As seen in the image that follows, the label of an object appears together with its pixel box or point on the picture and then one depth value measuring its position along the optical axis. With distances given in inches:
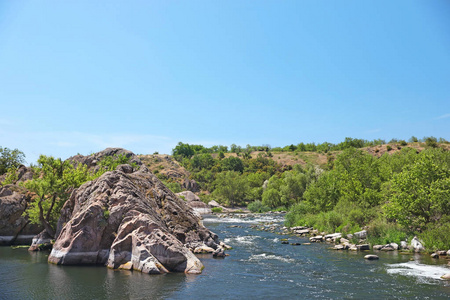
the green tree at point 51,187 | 1519.4
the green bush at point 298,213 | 2396.0
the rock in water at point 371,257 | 1297.5
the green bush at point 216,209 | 4315.7
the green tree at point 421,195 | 1396.4
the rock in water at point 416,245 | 1387.8
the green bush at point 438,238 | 1300.8
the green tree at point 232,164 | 6855.3
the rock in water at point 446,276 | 969.5
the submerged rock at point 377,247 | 1487.5
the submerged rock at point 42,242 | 1504.7
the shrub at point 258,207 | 4172.2
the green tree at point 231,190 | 4975.4
